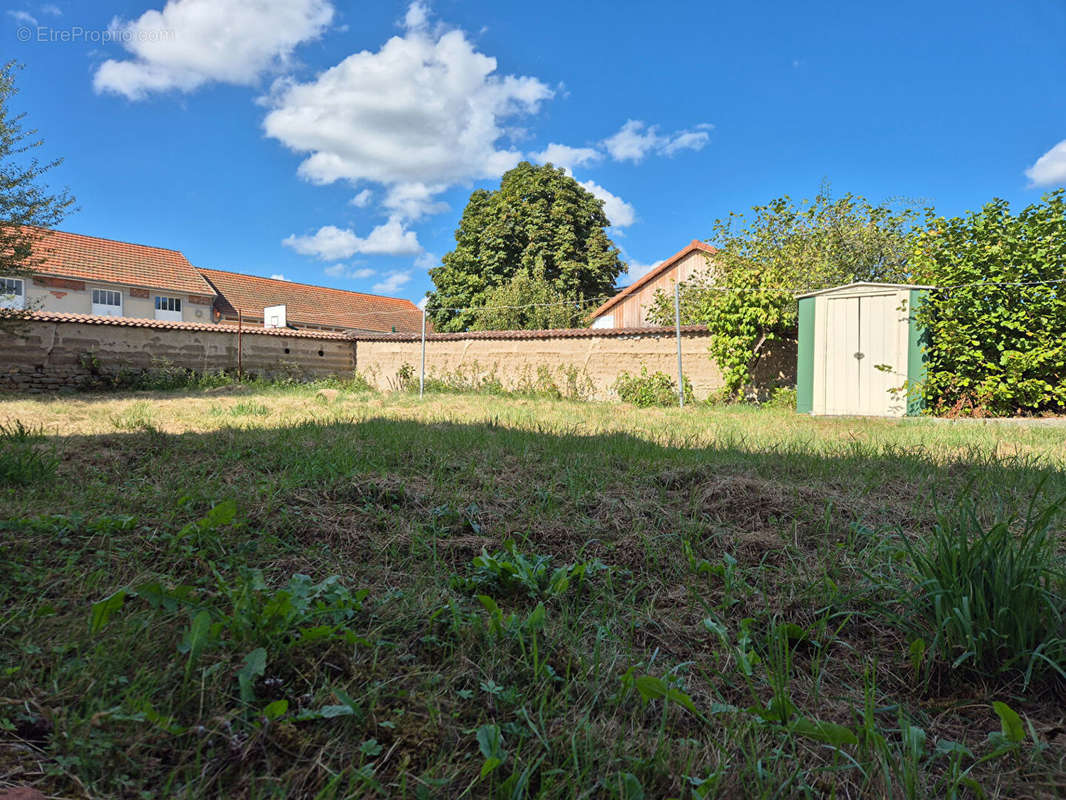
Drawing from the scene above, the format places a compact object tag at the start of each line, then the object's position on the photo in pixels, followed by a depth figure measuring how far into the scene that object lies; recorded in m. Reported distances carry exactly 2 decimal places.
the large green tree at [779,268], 10.34
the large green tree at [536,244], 24.12
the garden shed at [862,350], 8.60
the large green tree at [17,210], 10.08
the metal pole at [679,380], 10.22
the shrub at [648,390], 10.98
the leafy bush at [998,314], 7.83
